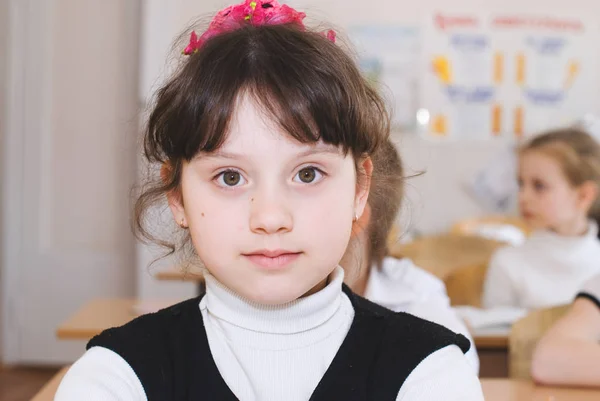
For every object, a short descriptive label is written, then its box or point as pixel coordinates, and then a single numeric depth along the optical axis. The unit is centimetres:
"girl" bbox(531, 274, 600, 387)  160
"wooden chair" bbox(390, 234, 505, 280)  351
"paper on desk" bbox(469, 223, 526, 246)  459
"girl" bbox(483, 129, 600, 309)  318
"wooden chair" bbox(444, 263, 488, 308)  313
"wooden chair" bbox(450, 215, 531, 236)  475
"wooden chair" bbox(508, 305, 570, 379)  191
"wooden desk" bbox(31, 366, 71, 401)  138
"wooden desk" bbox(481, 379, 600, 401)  145
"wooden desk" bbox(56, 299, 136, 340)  222
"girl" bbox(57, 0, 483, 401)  97
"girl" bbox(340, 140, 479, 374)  141
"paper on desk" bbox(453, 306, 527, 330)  231
